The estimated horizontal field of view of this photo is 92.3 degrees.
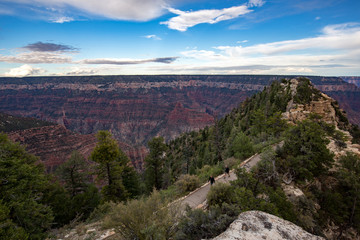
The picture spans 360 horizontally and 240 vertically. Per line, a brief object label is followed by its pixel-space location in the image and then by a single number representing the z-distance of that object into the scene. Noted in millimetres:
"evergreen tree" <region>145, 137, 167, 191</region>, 27188
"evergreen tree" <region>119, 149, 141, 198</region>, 26562
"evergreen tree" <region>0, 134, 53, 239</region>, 11086
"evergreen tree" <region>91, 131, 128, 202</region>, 19266
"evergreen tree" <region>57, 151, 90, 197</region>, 20688
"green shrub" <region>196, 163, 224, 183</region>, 18478
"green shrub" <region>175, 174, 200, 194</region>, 15909
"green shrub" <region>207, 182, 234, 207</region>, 9797
